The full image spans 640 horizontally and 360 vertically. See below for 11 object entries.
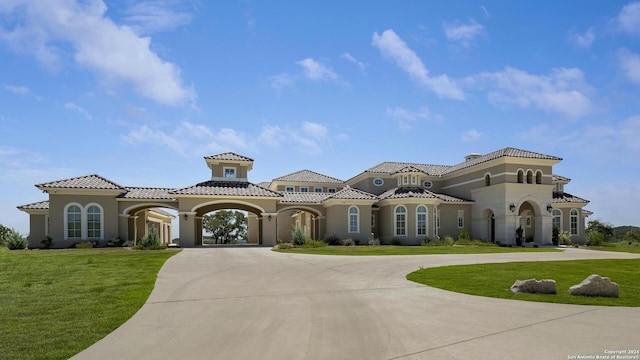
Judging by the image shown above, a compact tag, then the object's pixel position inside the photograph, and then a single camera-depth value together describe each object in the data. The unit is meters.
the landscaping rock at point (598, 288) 9.71
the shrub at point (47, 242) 30.22
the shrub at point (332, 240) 34.84
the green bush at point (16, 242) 30.75
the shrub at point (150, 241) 27.77
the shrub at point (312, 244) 30.23
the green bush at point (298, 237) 30.61
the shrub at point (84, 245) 29.22
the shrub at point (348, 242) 33.84
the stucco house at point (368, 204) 31.50
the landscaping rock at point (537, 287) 10.09
